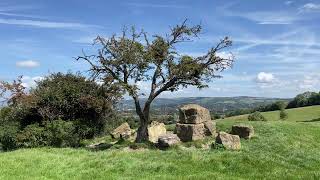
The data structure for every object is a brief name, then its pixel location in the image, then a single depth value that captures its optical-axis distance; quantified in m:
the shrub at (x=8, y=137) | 19.46
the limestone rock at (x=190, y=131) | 18.84
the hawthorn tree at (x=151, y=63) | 19.01
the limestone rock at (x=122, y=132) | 22.32
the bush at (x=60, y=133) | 18.99
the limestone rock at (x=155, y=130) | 20.35
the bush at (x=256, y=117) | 37.89
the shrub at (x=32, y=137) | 18.82
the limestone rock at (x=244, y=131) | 19.59
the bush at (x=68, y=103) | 20.21
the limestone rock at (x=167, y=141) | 17.21
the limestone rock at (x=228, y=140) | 15.54
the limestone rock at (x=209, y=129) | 19.27
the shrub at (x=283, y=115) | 47.15
